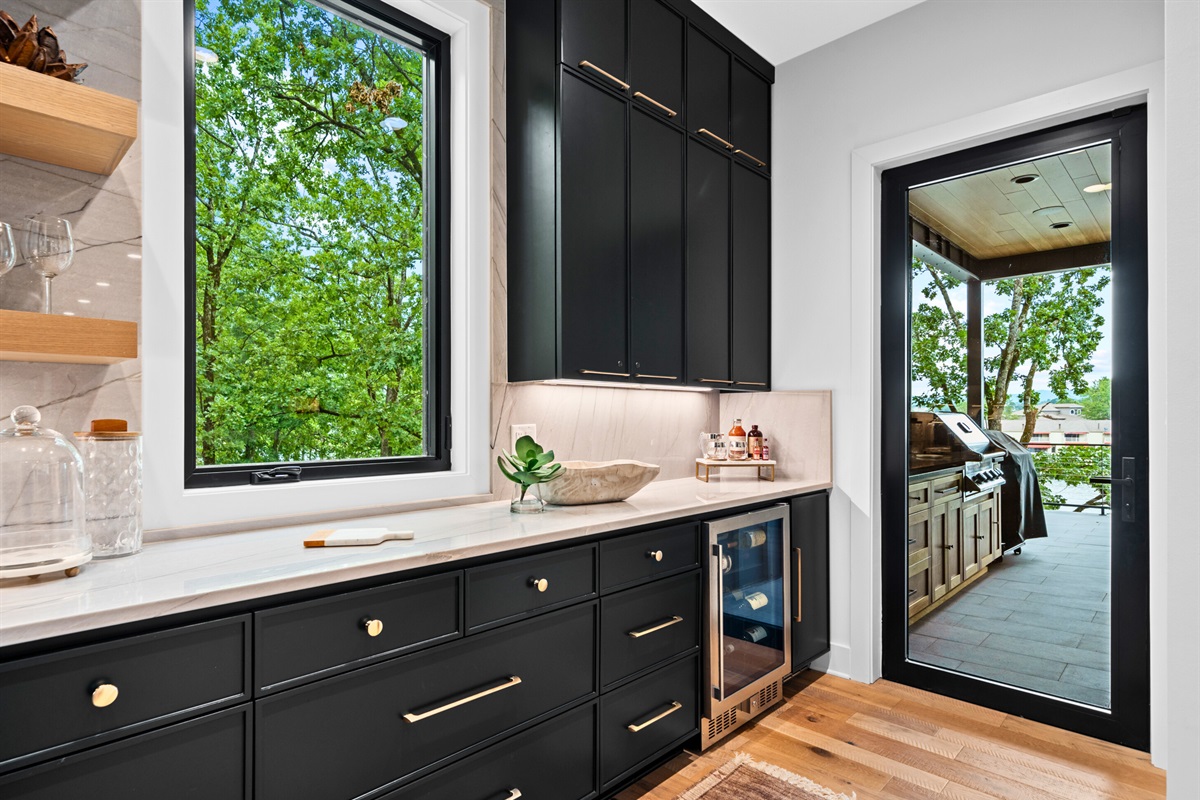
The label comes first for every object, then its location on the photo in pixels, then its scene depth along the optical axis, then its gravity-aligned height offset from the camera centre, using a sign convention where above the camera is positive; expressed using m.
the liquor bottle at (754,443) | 3.11 -0.20
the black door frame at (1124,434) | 2.29 -0.12
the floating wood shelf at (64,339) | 1.25 +0.13
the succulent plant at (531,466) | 2.07 -0.20
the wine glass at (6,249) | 1.32 +0.31
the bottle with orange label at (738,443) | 3.08 -0.20
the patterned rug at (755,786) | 2.01 -1.20
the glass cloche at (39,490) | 1.29 -0.17
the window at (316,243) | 1.84 +0.50
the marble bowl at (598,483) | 2.15 -0.27
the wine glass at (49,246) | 1.39 +0.34
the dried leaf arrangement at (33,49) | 1.27 +0.70
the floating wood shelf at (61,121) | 1.25 +0.56
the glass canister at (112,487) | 1.40 -0.18
